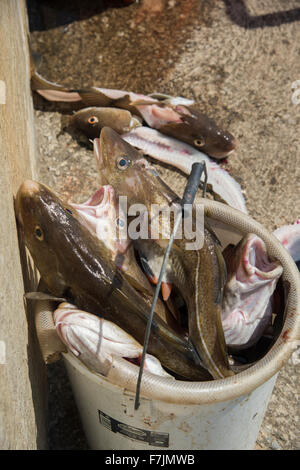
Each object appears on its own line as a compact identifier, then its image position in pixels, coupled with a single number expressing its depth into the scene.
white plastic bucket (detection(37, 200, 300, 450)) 1.80
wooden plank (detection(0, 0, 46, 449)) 1.68
